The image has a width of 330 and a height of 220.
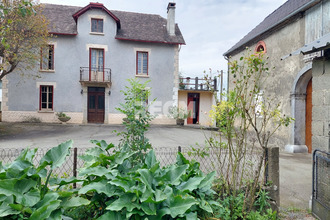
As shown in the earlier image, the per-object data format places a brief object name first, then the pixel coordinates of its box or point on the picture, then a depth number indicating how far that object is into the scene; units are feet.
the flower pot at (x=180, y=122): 51.47
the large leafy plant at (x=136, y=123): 9.37
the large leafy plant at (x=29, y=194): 5.99
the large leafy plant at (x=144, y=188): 6.41
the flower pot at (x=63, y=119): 46.53
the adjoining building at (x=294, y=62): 22.74
